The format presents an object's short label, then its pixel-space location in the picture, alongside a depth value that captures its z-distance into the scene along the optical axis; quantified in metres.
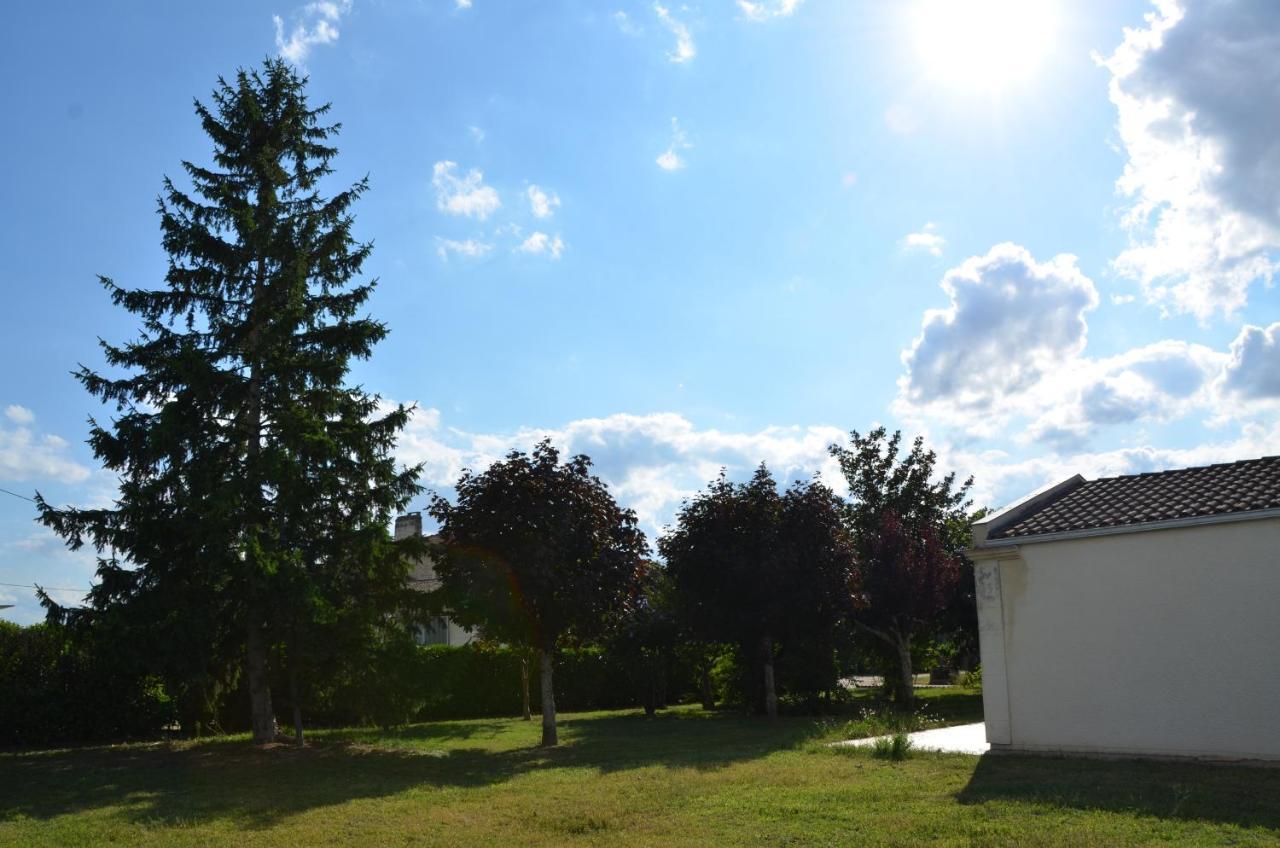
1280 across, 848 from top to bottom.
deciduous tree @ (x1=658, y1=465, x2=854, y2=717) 21.59
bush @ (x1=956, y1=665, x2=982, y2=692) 33.64
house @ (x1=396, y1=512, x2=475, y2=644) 34.56
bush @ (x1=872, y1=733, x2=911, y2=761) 13.57
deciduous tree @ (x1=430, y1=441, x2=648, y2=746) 16.91
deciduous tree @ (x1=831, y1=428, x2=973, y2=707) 24.55
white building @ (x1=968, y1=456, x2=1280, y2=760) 12.42
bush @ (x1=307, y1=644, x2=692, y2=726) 22.70
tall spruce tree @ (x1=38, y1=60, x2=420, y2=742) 15.16
